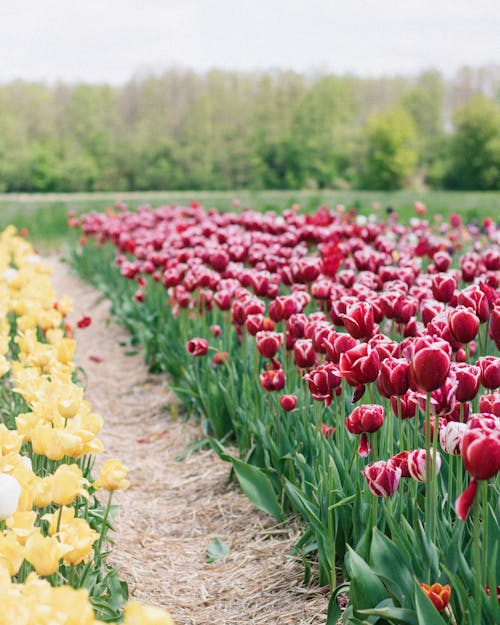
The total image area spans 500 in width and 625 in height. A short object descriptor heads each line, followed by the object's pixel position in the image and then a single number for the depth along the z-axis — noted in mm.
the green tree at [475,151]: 48250
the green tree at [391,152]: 50375
